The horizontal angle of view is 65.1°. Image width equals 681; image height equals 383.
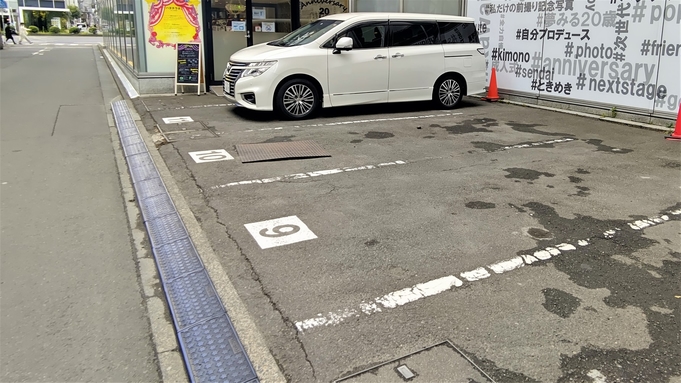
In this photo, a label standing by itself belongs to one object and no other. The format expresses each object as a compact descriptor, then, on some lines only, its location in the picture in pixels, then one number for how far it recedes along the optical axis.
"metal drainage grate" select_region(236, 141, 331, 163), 7.15
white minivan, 9.55
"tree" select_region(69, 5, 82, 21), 104.01
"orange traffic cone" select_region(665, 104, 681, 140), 8.58
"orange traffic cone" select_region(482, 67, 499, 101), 12.66
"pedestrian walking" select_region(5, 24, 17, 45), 43.56
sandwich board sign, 12.64
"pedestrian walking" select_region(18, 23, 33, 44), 46.97
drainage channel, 2.94
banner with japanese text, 9.29
